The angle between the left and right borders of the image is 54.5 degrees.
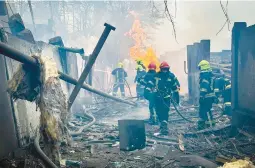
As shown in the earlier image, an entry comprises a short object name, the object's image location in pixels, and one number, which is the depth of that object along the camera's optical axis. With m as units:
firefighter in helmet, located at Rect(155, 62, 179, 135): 8.17
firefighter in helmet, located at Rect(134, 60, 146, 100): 14.12
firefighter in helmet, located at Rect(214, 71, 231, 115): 9.23
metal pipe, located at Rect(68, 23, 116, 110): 5.37
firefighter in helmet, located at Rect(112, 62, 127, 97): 16.94
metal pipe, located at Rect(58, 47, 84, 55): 9.37
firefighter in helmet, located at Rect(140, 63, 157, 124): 9.08
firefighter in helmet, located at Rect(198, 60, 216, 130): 8.12
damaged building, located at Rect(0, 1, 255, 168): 3.90
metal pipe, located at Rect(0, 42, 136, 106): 3.51
